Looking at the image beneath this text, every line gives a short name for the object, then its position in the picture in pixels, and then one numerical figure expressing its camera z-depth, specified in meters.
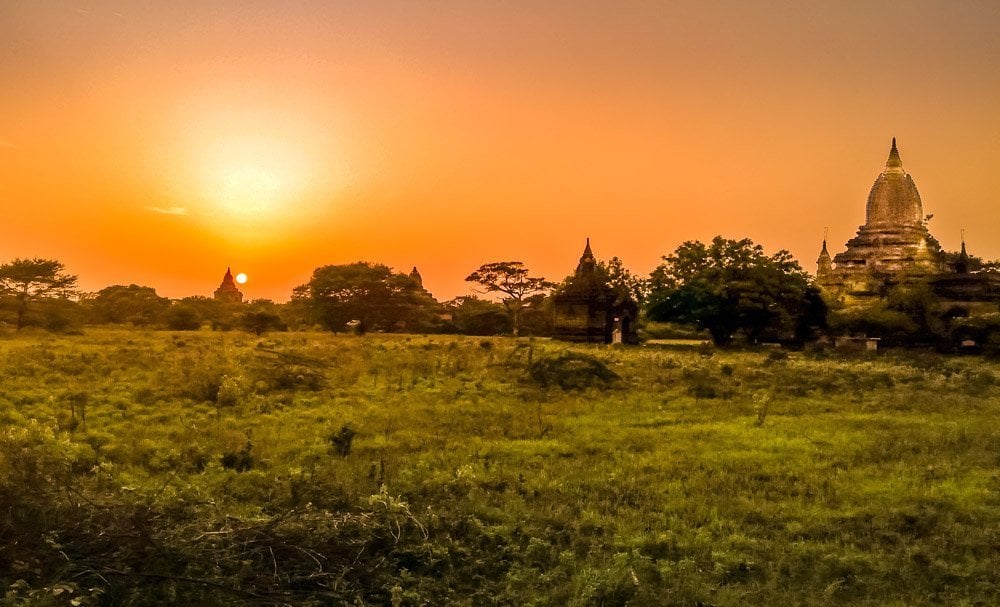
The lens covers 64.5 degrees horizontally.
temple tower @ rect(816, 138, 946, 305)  46.56
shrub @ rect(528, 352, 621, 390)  17.81
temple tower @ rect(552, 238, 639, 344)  39.44
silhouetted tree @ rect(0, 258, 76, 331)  38.09
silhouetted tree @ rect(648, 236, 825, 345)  35.75
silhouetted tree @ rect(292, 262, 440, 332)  49.94
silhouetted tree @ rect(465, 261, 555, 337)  57.19
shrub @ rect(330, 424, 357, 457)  10.33
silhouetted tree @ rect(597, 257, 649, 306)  42.41
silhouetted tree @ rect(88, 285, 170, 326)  54.81
